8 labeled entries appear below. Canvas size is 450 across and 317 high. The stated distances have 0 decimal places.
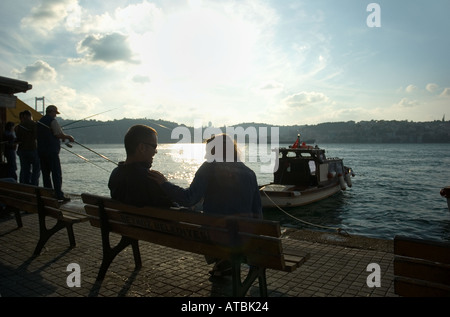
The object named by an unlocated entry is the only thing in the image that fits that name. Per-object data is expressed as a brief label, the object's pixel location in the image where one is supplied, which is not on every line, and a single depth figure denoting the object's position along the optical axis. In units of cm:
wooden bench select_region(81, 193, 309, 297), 319
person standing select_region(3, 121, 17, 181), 884
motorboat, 1752
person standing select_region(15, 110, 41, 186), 877
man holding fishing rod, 809
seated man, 379
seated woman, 392
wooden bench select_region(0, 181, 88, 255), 534
